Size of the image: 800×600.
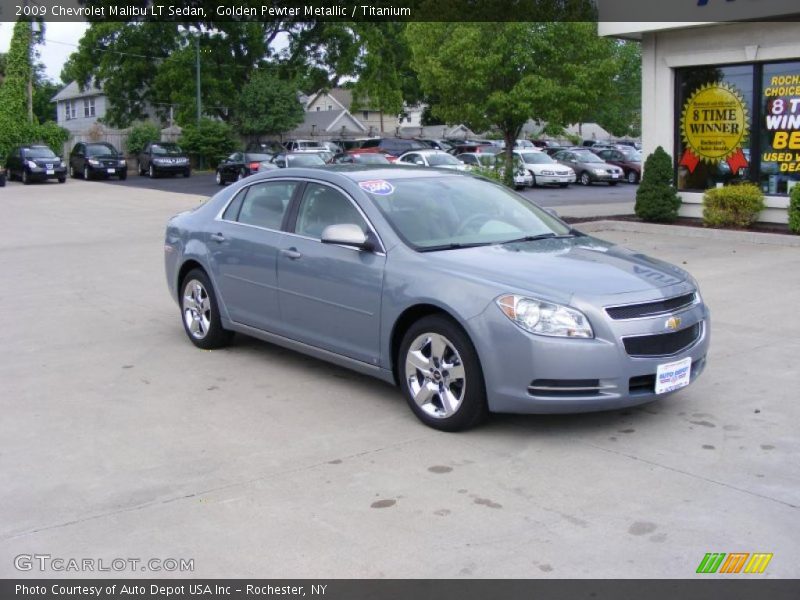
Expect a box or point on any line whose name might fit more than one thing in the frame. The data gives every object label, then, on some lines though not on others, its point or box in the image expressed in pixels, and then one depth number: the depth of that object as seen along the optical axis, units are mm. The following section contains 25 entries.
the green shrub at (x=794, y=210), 14922
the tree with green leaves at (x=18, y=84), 46312
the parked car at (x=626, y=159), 36375
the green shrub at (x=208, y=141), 47062
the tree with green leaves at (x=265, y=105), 50188
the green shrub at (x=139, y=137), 48375
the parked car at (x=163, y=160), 41562
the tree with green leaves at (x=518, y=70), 21828
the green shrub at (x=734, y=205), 15797
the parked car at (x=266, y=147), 42994
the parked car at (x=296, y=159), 29438
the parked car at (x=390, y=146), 40406
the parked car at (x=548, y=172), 34031
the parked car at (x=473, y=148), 41472
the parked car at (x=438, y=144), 46441
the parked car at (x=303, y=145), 44088
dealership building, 15836
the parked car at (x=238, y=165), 34969
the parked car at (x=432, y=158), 31344
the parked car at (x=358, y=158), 31234
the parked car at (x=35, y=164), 36438
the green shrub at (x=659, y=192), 17172
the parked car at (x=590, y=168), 35594
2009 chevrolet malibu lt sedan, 5570
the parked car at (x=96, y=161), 39406
